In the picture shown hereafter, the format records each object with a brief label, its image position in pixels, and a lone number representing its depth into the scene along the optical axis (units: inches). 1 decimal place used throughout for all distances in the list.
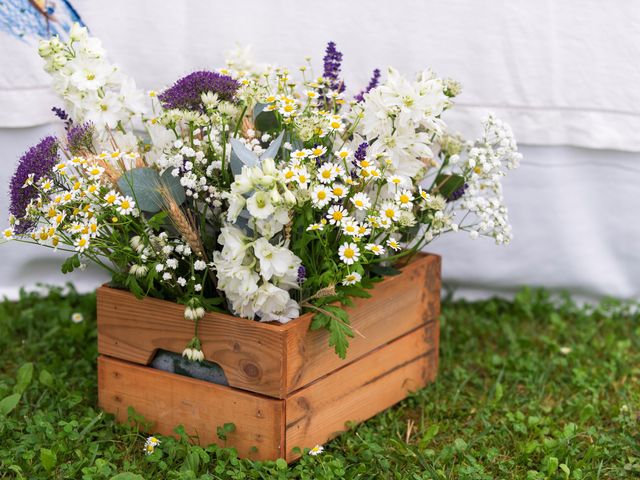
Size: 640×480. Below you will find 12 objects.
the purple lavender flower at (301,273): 58.9
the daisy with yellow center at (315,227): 57.4
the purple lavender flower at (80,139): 63.6
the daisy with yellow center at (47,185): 60.4
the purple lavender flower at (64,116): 67.0
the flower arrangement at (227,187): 58.7
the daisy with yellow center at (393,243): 61.4
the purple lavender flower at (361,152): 61.4
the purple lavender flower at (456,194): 73.7
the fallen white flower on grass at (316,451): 63.4
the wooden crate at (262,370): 61.6
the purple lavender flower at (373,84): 71.4
